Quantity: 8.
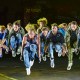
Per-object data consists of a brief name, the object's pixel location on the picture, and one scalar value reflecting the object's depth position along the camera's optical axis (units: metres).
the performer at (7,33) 12.05
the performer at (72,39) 11.97
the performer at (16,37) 11.78
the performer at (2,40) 12.14
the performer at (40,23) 11.62
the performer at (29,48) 11.01
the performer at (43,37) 11.76
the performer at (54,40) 11.96
